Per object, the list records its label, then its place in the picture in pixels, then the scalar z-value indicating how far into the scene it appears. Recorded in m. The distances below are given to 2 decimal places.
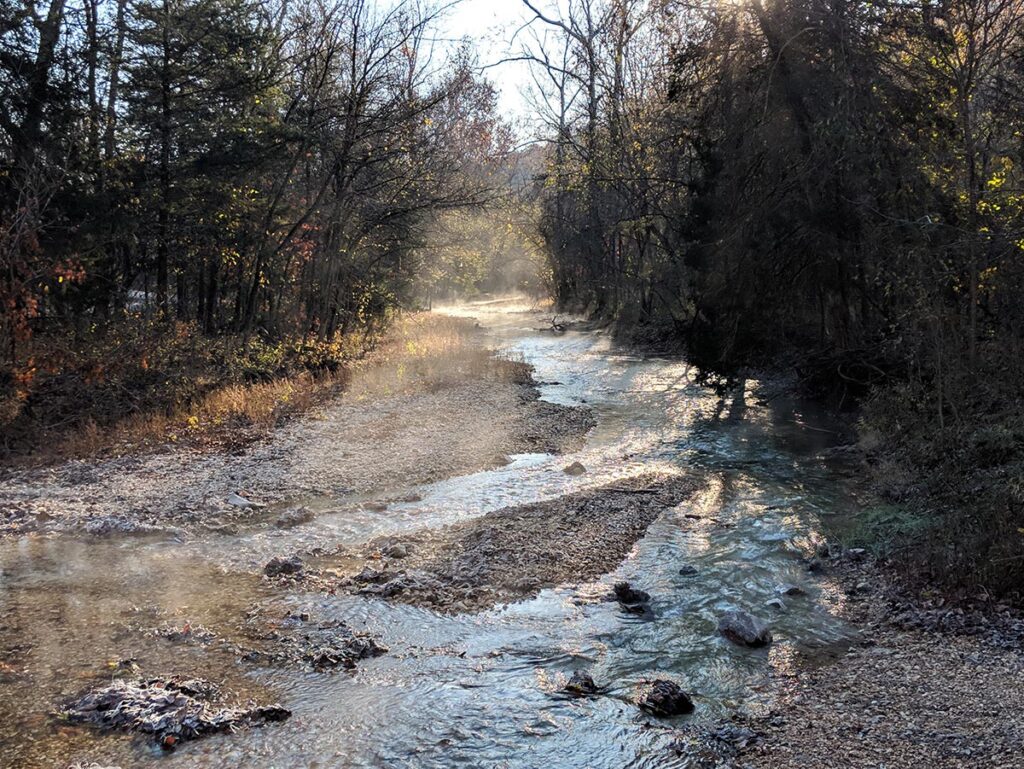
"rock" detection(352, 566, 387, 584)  7.18
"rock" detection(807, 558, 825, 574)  7.66
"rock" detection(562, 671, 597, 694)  5.28
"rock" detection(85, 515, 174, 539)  8.16
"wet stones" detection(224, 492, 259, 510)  9.21
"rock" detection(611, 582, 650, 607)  6.84
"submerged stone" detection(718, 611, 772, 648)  5.96
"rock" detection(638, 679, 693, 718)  4.98
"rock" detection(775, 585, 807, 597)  7.05
